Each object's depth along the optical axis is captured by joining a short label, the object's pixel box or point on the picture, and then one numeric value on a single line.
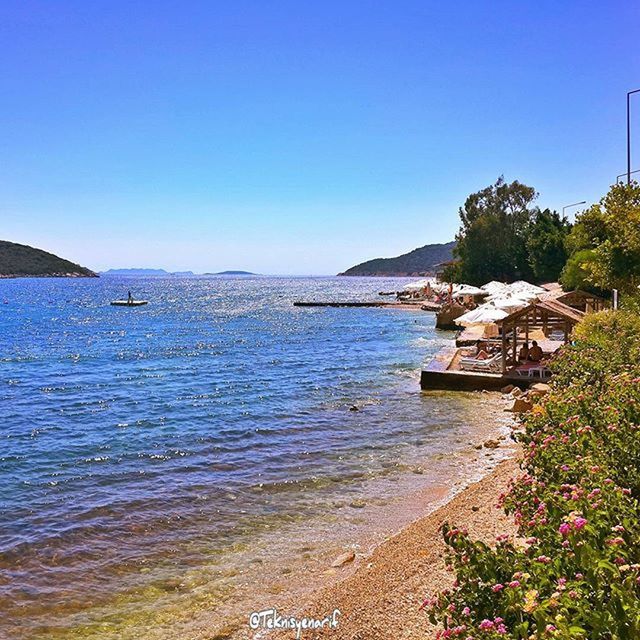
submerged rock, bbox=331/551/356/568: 8.69
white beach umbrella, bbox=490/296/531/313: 27.72
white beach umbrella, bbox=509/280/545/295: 35.38
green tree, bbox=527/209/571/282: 60.44
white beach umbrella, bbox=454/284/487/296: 49.31
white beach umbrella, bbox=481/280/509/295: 42.07
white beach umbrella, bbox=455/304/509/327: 25.28
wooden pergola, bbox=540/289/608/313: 29.36
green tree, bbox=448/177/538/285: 70.25
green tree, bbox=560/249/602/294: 31.28
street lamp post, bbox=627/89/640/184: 28.22
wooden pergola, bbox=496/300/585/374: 20.33
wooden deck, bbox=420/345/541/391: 20.72
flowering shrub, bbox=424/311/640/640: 2.97
